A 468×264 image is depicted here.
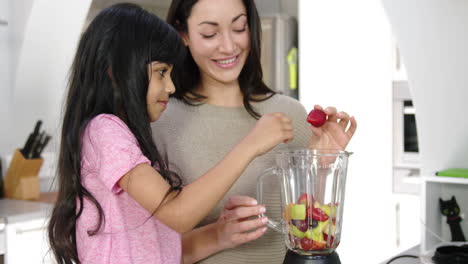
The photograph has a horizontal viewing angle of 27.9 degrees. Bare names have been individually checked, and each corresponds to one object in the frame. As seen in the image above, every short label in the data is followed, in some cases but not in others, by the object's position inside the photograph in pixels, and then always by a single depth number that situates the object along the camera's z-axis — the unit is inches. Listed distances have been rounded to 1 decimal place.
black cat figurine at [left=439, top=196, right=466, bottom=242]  110.6
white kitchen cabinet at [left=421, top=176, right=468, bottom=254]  110.3
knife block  149.8
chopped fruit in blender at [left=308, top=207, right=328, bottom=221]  73.2
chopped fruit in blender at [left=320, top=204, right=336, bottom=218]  73.9
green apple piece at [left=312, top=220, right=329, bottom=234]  73.0
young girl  69.9
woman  81.4
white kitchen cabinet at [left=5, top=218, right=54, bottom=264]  124.6
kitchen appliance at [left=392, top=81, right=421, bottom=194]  174.7
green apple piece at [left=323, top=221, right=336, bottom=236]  73.2
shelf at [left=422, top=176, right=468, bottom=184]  107.9
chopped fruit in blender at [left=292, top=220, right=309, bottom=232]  72.8
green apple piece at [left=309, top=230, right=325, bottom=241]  73.0
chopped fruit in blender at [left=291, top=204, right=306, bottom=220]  73.2
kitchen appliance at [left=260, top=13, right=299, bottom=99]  215.1
